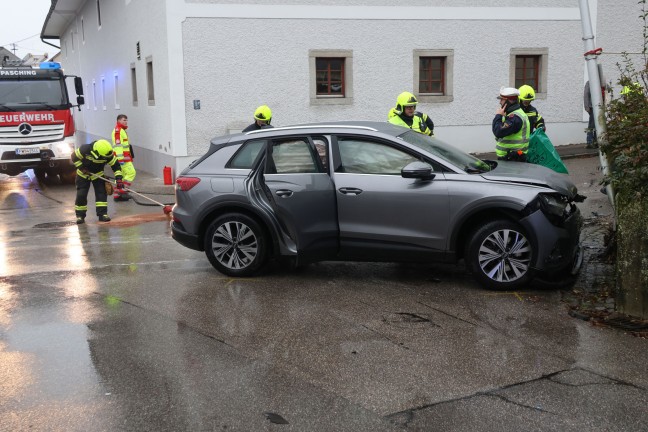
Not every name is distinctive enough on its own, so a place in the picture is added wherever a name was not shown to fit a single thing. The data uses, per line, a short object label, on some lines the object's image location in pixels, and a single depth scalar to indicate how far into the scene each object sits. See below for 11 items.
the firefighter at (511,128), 8.73
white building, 17.31
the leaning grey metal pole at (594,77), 7.58
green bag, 8.55
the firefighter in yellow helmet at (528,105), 10.19
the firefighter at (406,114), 9.94
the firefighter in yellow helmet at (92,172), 11.76
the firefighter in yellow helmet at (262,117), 11.62
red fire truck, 17.67
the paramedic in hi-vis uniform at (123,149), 16.70
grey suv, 6.59
